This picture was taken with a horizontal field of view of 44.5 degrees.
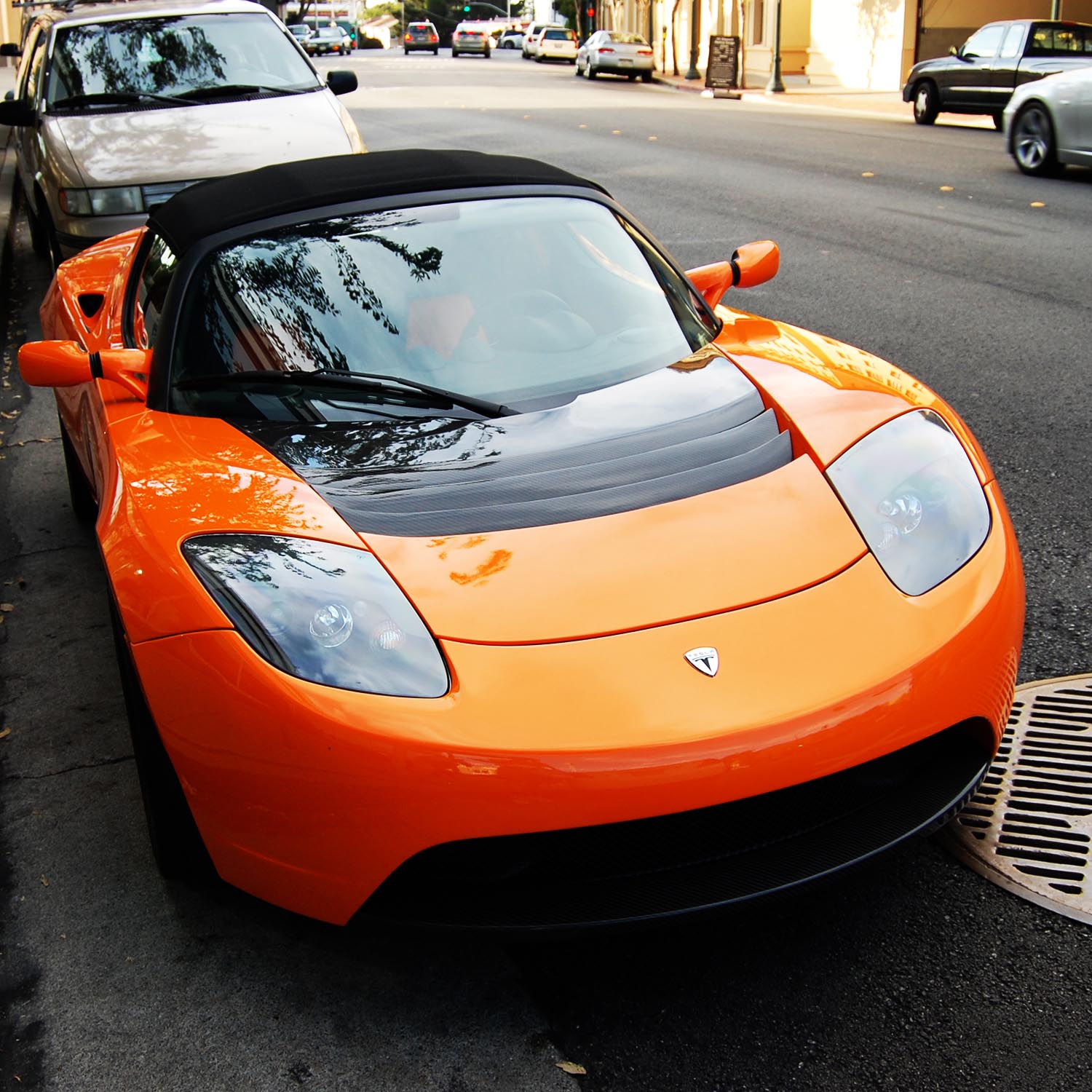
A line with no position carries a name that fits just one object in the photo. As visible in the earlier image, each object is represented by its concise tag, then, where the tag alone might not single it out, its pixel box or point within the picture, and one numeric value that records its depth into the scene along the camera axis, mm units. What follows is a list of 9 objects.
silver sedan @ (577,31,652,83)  38469
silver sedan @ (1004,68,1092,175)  12164
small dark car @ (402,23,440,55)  74625
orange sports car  2160
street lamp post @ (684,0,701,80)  40781
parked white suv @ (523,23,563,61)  56244
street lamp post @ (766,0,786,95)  29578
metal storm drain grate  2637
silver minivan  7363
